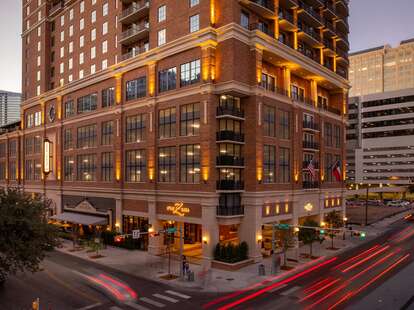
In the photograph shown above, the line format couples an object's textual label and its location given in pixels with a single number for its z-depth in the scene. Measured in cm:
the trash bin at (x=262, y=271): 3300
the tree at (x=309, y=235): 3985
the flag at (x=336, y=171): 4441
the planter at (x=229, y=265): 3494
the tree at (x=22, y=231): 2450
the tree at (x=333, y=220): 4944
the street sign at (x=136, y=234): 3036
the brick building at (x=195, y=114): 3884
